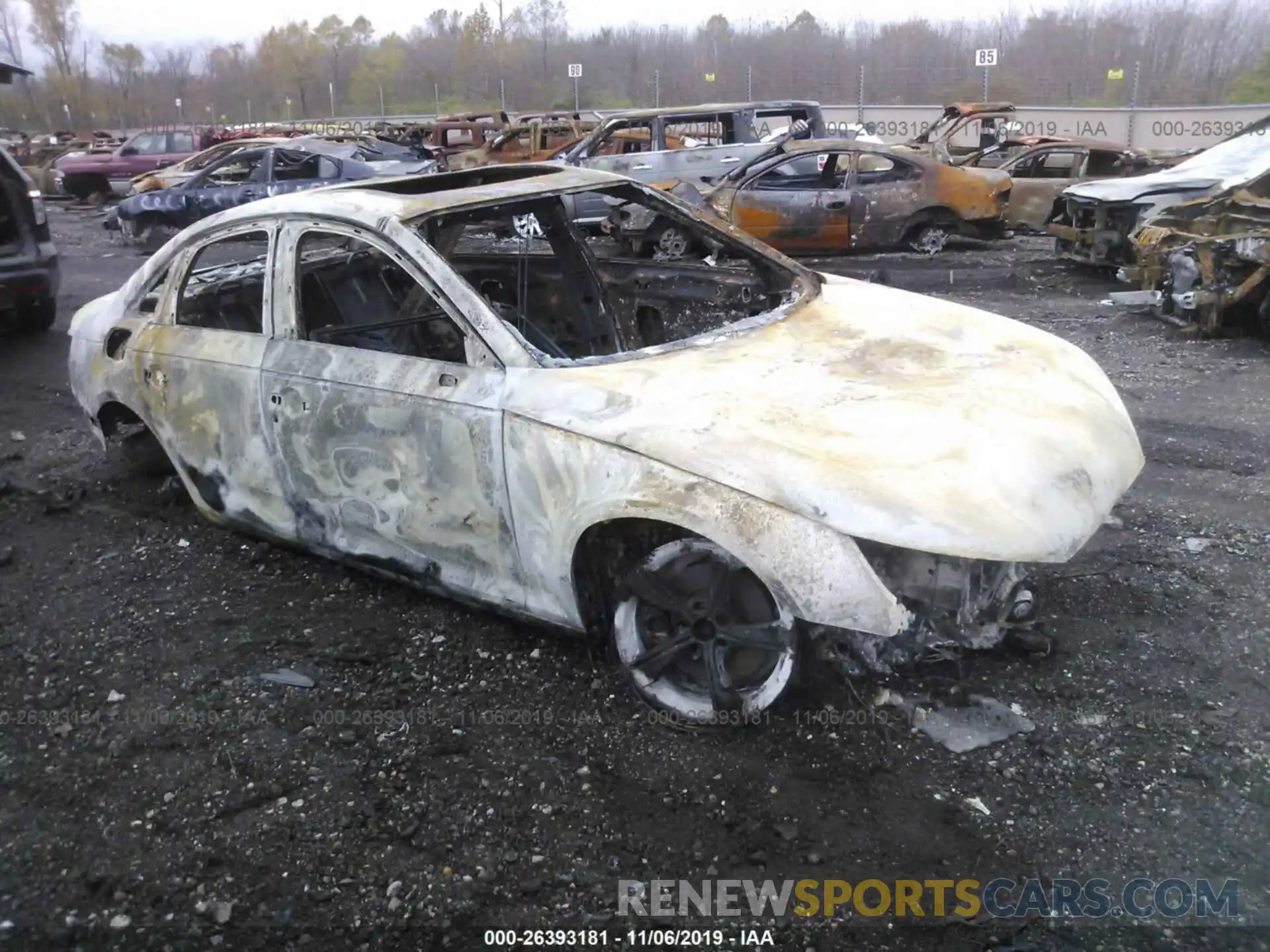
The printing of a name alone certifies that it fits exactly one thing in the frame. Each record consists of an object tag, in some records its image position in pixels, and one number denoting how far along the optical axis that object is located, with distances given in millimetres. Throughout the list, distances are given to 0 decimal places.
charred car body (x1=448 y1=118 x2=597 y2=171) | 16922
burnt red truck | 21391
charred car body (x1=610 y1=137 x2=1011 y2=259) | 11281
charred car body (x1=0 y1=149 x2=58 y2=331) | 7852
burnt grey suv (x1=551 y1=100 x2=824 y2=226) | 12898
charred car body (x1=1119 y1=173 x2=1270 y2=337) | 7086
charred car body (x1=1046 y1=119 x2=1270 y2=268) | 9289
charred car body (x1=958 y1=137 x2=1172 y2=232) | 12312
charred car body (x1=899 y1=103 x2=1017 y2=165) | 15391
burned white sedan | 2678
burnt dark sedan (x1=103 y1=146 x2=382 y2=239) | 13703
